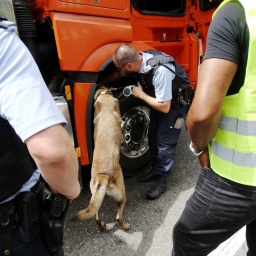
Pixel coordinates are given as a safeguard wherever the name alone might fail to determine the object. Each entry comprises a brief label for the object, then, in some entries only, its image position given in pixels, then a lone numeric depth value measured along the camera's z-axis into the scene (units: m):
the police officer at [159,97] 2.67
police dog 2.27
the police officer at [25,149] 0.88
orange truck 2.33
